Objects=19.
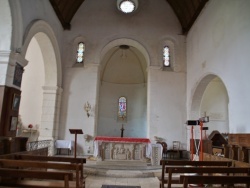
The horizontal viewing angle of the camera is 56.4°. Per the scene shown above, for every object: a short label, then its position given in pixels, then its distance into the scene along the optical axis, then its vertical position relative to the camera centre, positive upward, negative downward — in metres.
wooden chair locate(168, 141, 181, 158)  10.83 -0.77
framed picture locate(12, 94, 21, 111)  6.75 +0.74
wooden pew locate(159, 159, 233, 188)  4.45 -0.58
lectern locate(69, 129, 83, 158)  7.27 -0.05
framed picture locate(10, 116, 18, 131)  6.63 +0.10
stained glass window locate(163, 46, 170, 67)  12.18 +3.97
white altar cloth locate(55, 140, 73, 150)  10.74 -0.68
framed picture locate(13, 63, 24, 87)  6.81 +1.55
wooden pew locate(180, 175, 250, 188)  3.12 -0.60
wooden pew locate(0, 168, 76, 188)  3.07 -0.62
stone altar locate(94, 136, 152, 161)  8.82 -0.62
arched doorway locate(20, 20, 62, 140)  10.49 +1.96
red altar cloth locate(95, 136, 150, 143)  8.81 -0.30
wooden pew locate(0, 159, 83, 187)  3.56 -0.56
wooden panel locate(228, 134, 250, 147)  5.97 -0.10
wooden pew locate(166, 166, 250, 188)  3.69 -0.56
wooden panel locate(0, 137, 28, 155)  5.15 -0.40
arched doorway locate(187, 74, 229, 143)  11.74 +1.43
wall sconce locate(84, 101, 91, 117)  11.22 +1.09
